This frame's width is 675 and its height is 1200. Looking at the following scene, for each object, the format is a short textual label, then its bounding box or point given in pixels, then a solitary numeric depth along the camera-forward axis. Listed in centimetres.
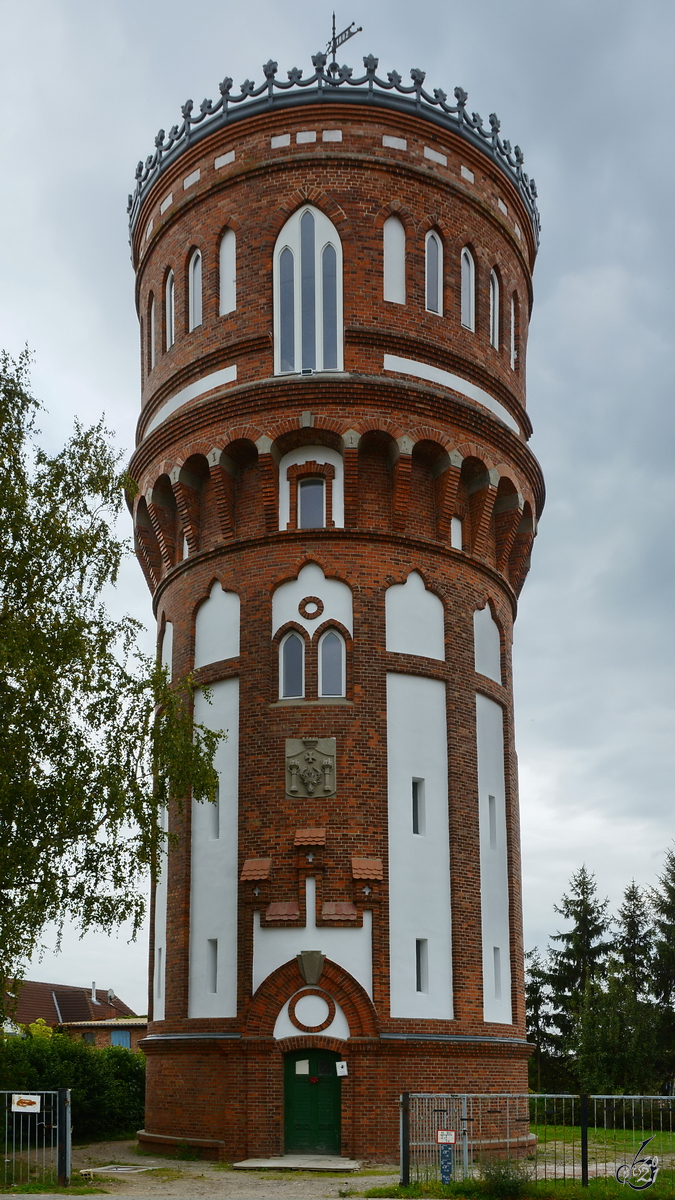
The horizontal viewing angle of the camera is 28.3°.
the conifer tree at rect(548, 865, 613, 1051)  5041
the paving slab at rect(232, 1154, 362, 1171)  2120
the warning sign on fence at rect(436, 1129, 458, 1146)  1852
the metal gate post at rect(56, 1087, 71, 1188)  1852
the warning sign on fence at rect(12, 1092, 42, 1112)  1859
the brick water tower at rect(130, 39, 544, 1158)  2309
